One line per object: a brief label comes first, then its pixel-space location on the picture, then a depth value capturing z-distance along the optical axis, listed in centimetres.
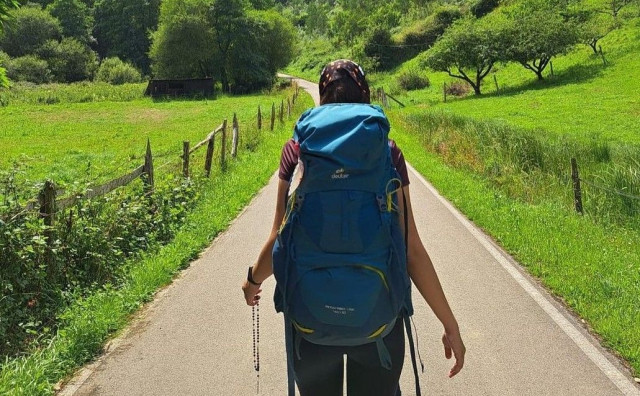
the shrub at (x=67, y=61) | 8631
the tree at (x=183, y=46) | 6469
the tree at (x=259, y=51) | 6594
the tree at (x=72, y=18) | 10049
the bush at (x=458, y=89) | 4715
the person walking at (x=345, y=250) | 183
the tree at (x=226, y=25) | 6688
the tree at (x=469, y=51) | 4475
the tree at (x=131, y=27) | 9931
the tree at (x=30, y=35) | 8825
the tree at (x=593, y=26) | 4306
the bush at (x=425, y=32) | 7706
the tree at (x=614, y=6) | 4943
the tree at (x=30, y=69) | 7475
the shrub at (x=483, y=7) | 8012
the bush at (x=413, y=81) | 5550
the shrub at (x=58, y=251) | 489
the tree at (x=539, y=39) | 4191
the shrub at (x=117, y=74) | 8206
